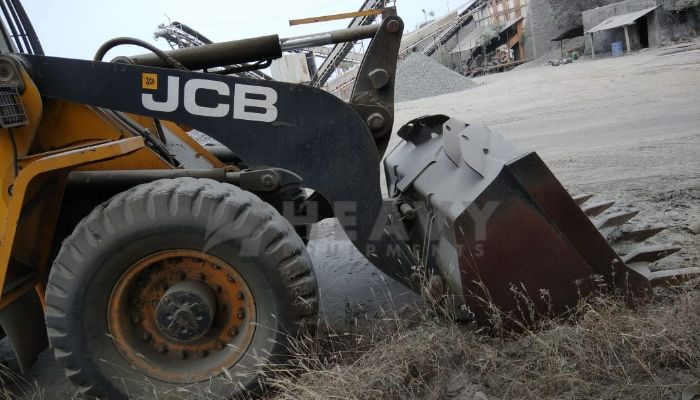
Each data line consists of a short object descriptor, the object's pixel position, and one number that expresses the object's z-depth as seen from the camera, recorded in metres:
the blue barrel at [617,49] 29.78
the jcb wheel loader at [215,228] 2.62
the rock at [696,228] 4.07
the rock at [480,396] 2.40
